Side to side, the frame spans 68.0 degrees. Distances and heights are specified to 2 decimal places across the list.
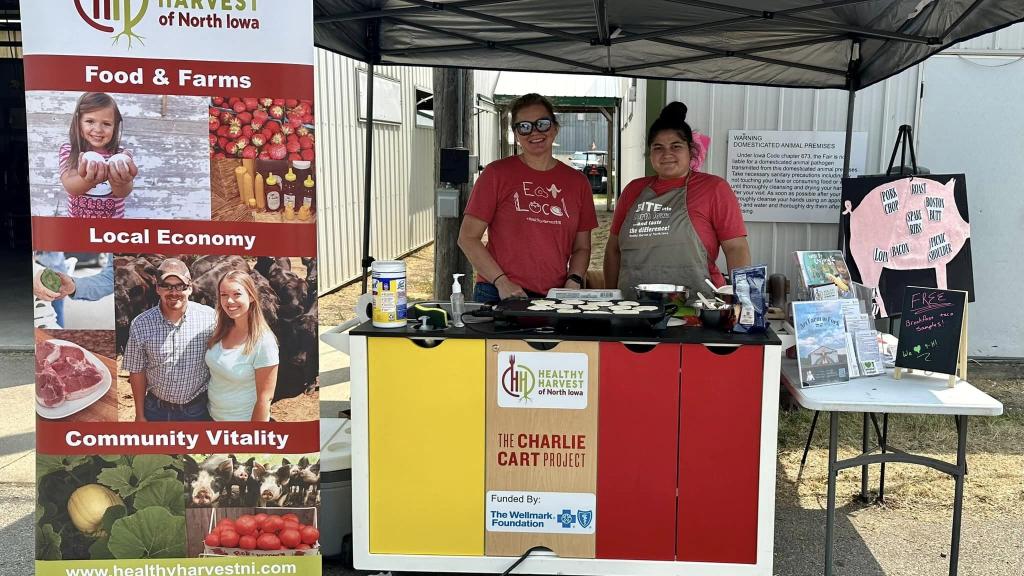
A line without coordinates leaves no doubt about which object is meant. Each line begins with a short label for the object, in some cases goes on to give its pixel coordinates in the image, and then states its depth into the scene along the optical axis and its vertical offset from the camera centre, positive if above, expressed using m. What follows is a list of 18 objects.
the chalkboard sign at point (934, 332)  2.60 -0.43
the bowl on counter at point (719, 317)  2.62 -0.40
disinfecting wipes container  2.61 -0.33
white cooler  2.78 -1.10
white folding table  2.42 -0.63
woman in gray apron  3.18 -0.08
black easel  4.42 +0.33
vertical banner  2.04 -0.25
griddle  2.50 -0.39
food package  2.59 -0.33
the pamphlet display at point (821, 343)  2.58 -0.47
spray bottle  2.71 -0.38
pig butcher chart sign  4.50 -0.17
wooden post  4.85 +0.41
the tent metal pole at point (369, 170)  4.44 +0.16
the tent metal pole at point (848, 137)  4.25 +0.39
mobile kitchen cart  2.51 -0.83
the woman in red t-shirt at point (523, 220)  3.25 -0.09
